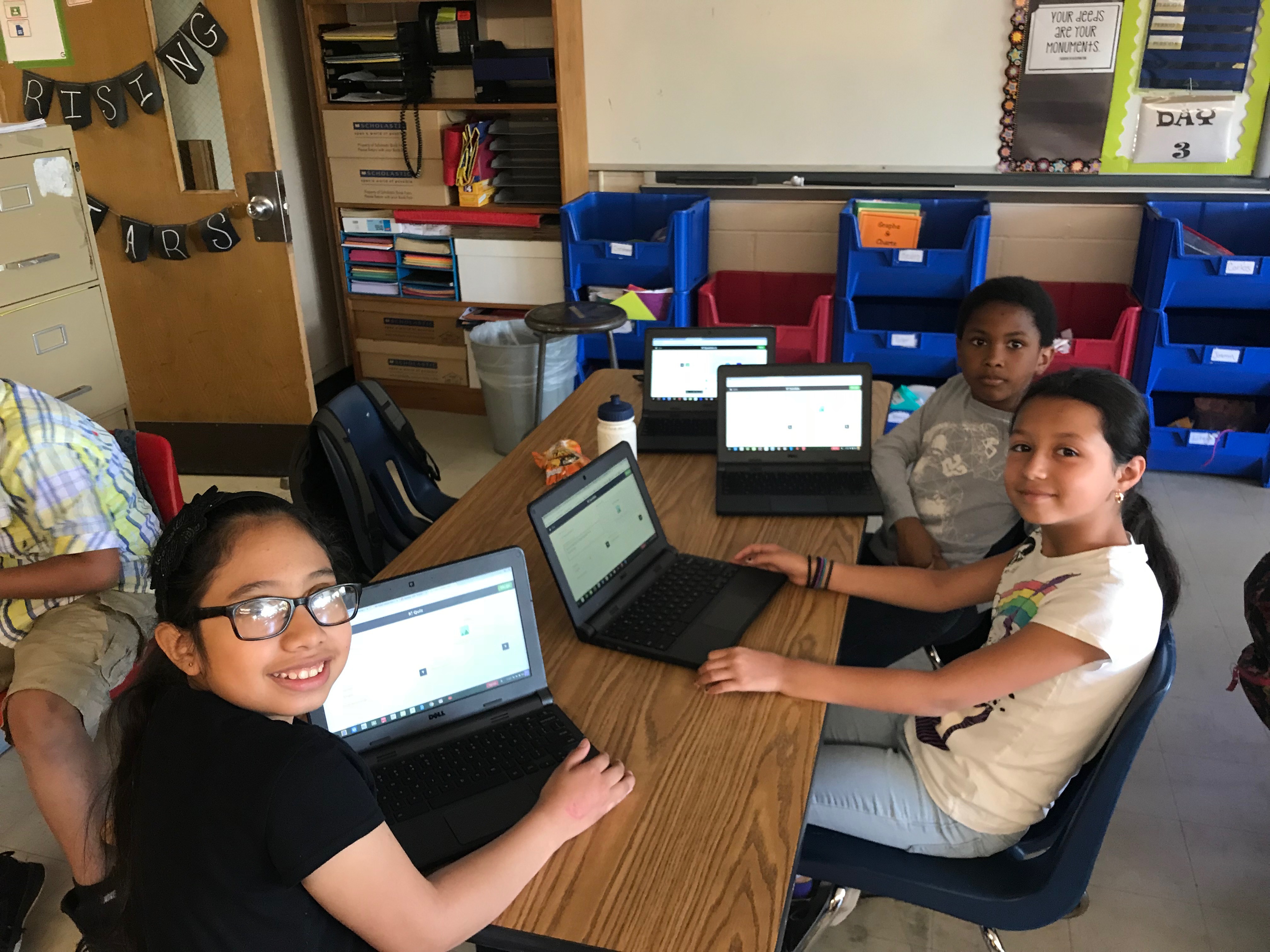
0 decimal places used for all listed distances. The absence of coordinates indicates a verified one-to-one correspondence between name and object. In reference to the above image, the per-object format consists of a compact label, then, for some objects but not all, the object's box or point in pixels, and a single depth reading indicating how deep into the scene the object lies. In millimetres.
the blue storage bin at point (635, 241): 3797
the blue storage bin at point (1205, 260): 3318
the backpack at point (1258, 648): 1669
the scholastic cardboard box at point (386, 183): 4086
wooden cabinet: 3912
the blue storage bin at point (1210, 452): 3592
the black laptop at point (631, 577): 1401
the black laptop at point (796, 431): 1962
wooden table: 962
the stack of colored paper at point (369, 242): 4277
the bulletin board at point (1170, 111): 3432
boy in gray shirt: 1862
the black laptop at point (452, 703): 1125
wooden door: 3293
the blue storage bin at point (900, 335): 3656
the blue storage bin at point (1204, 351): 3457
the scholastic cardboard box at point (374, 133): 3998
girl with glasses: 861
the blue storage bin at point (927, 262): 3508
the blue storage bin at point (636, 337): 3846
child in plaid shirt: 1671
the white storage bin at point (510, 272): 4070
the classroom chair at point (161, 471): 2012
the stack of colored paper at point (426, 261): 4203
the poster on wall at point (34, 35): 3369
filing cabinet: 2555
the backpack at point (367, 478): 2076
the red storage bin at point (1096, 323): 3553
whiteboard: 3623
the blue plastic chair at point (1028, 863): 1159
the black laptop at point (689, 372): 2248
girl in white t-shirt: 1213
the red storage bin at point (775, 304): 3850
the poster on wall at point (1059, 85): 3492
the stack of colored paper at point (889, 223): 3650
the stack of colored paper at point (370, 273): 4324
